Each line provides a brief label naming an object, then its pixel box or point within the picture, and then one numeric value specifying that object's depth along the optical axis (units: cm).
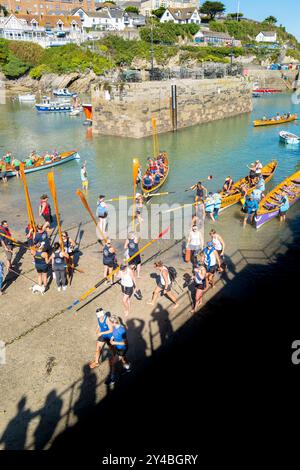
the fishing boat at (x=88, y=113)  4292
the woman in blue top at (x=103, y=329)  756
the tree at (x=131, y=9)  10962
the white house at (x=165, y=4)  12331
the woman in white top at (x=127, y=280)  932
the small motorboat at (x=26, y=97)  6831
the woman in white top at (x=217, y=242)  1081
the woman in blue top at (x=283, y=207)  1578
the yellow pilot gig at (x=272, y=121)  4178
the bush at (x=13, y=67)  7731
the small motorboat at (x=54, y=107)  5459
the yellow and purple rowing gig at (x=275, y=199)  1529
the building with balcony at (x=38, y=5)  10388
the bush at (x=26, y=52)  8050
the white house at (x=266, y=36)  12044
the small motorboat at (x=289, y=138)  3262
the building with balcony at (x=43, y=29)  8875
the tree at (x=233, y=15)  13112
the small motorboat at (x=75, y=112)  5151
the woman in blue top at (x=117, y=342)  741
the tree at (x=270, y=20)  13296
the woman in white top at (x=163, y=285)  950
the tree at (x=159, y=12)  10700
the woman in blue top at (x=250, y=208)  1536
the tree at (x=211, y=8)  11950
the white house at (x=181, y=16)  10681
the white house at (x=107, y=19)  10375
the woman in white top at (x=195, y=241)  1171
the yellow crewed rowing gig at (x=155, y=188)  1912
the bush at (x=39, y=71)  7831
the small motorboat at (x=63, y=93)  7119
